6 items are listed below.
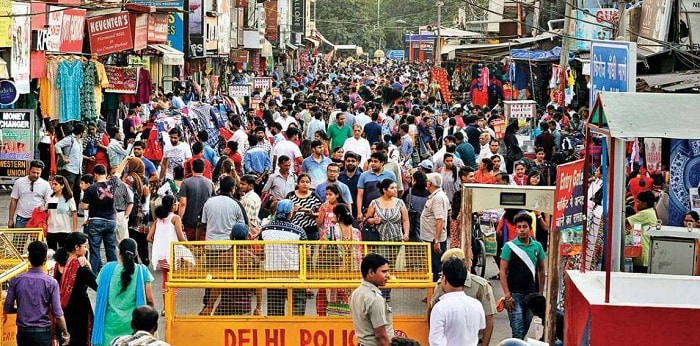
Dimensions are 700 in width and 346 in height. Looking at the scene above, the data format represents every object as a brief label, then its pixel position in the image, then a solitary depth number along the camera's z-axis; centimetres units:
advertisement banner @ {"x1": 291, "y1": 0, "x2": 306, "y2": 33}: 9756
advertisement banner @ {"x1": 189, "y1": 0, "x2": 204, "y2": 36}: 4706
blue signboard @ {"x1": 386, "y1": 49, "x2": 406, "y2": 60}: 14400
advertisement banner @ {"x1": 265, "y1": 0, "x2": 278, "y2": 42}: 8200
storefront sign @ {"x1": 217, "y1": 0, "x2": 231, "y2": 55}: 5459
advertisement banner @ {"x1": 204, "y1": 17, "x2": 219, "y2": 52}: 4962
